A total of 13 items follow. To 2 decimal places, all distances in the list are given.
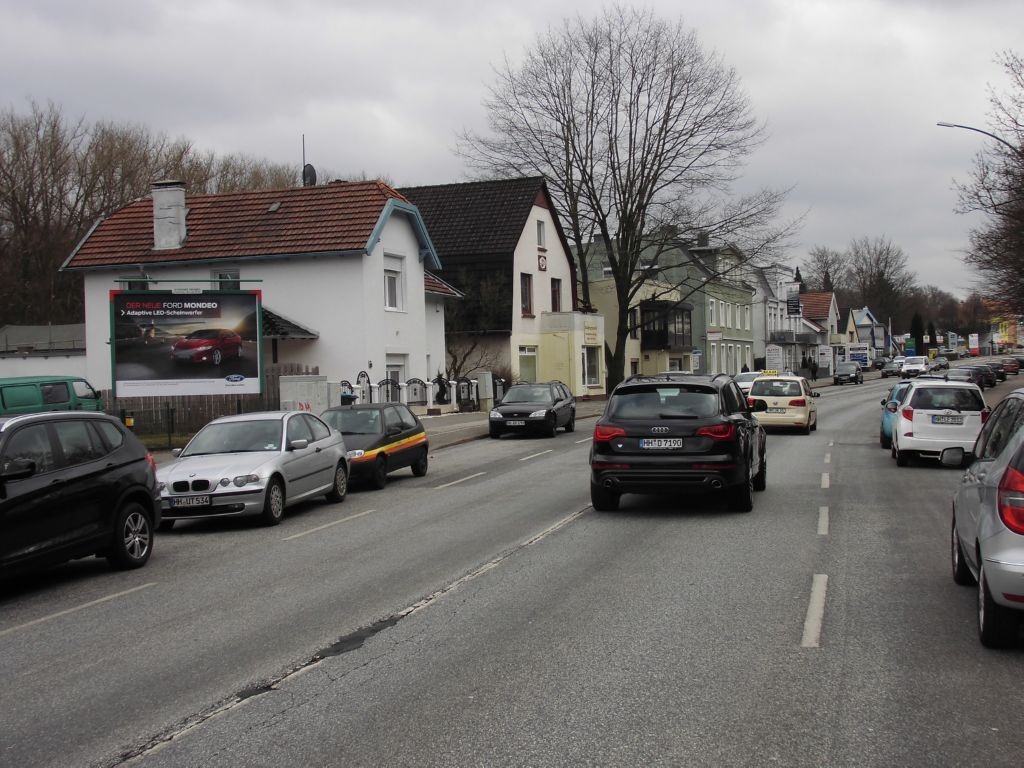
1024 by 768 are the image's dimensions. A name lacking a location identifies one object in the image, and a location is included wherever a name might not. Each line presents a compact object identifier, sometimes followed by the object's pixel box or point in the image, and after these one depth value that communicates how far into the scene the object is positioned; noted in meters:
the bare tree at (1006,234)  27.80
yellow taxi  28.34
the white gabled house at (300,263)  33.06
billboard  24.94
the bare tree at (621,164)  44.88
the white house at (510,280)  45.41
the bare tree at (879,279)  127.69
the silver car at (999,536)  6.02
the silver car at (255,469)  13.01
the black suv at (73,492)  8.80
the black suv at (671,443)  12.31
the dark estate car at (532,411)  28.66
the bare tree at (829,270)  130.75
